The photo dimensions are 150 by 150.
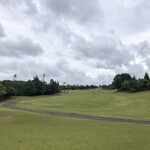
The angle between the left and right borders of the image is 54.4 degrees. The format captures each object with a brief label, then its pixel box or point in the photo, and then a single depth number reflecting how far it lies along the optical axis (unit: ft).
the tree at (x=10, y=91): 225.89
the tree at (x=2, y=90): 188.96
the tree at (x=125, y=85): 281.87
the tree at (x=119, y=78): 342.07
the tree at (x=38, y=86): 299.75
